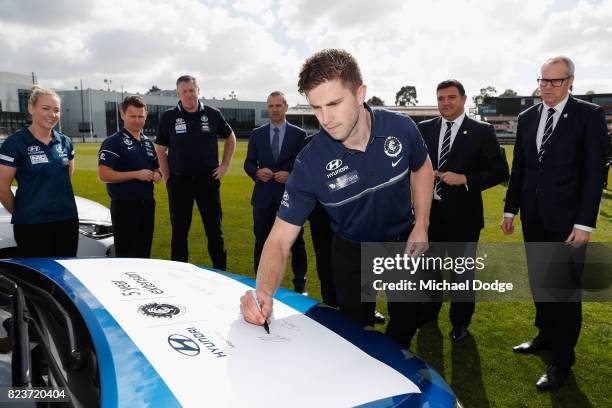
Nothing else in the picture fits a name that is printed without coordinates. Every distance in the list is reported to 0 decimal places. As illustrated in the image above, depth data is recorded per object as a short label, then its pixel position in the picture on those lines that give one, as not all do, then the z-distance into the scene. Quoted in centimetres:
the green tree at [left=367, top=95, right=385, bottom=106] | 9836
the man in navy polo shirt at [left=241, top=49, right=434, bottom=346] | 192
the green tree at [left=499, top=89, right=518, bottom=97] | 11275
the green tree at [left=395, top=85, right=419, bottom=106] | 10912
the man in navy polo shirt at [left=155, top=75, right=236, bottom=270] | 502
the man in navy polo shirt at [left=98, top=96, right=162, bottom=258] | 426
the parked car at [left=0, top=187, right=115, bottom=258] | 415
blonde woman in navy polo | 340
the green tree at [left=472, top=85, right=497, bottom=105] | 10592
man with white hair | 287
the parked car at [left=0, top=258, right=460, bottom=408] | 128
